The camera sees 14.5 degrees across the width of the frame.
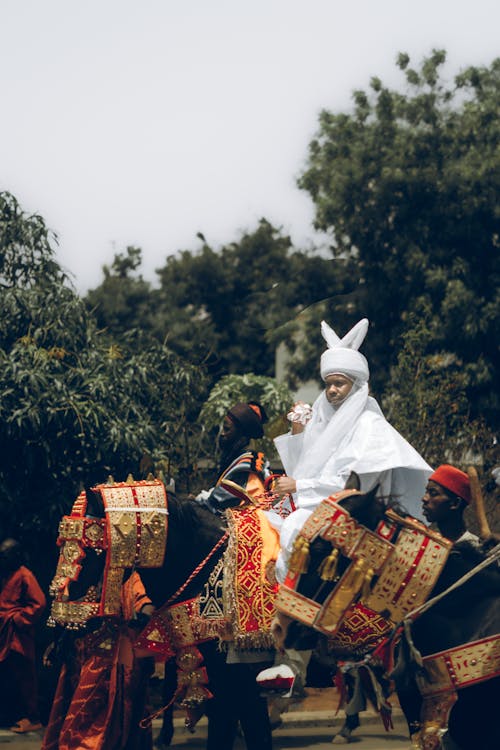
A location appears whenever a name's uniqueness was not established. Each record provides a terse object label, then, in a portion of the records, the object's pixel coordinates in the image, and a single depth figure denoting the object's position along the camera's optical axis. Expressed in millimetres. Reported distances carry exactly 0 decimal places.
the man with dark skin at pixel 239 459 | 11617
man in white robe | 9069
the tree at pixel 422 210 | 33207
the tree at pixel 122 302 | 53507
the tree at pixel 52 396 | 17729
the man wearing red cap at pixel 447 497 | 8920
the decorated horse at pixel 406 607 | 7794
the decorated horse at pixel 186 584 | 10083
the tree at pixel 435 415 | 23581
